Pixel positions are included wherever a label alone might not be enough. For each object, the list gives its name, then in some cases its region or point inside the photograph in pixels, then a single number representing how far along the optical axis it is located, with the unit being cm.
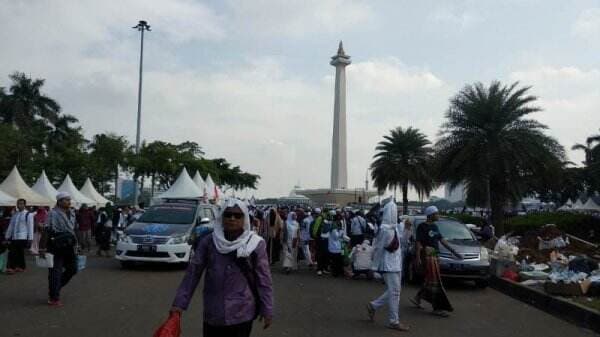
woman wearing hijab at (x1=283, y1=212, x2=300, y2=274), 1473
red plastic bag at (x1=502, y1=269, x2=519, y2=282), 1325
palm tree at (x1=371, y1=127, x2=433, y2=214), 4075
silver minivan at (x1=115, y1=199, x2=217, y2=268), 1362
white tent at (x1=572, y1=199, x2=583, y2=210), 4935
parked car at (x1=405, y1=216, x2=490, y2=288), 1252
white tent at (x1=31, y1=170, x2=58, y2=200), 2746
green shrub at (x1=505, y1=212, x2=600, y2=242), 2211
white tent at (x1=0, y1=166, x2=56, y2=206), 2281
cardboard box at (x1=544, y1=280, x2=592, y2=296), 1054
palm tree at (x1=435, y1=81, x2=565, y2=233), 2288
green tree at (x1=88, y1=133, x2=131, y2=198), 4422
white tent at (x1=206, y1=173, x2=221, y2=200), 2950
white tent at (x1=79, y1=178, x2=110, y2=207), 3472
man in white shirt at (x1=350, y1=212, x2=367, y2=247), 1612
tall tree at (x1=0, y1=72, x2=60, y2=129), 5294
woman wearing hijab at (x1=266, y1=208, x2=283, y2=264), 1611
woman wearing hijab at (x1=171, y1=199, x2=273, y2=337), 403
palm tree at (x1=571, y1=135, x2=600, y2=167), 5153
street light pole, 3634
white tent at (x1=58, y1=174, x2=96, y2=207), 3018
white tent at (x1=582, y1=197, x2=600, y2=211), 4681
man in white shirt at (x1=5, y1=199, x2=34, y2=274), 1292
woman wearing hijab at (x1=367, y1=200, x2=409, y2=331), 820
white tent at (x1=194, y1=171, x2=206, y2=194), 3549
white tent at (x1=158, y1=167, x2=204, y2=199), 2956
